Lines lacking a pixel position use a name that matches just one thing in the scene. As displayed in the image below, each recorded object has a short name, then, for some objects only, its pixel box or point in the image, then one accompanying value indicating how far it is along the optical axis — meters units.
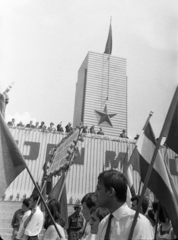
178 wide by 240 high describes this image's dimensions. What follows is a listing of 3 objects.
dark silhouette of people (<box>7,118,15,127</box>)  16.89
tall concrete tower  42.56
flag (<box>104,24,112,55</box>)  46.63
